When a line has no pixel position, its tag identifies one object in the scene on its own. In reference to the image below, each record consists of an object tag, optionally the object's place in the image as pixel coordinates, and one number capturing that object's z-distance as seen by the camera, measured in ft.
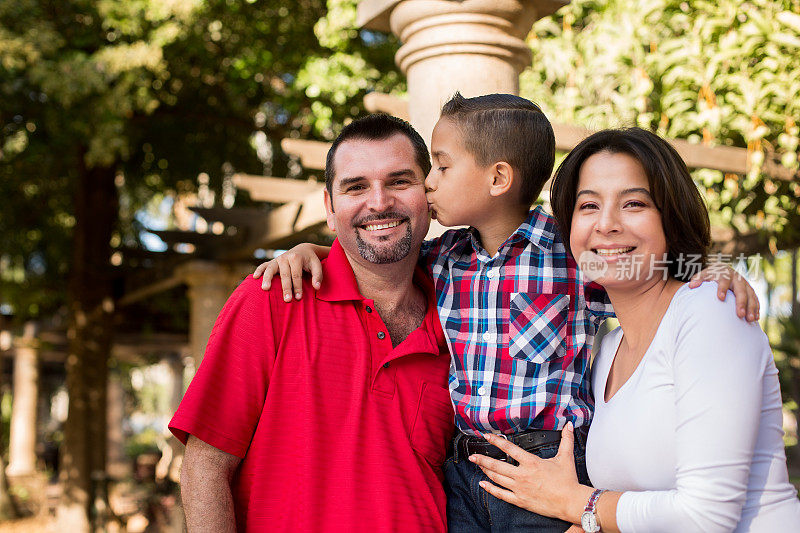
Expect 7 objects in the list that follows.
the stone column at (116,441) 64.59
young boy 7.77
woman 5.76
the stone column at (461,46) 11.05
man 7.48
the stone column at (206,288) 29.27
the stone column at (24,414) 54.85
